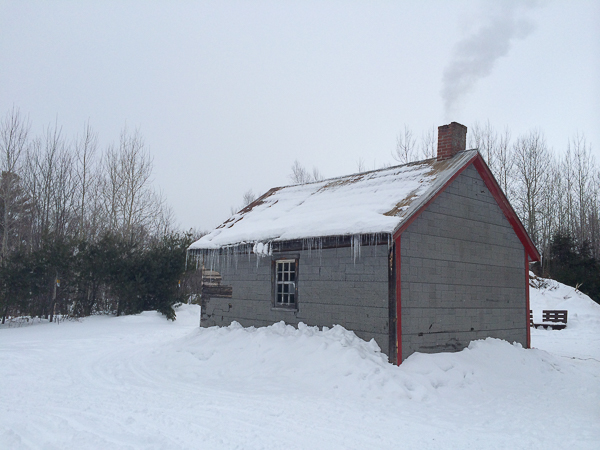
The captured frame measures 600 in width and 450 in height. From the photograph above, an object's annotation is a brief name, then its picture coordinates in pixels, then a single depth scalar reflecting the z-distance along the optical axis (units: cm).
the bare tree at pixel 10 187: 2375
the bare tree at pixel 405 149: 3367
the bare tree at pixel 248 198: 5522
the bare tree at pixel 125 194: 2805
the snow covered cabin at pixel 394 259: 912
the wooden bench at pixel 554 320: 1997
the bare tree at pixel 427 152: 3245
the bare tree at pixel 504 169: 3305
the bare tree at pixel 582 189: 3475
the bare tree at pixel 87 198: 2775
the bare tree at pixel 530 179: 3250
